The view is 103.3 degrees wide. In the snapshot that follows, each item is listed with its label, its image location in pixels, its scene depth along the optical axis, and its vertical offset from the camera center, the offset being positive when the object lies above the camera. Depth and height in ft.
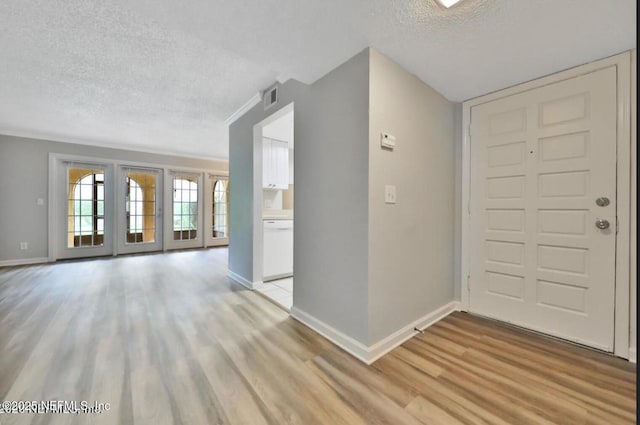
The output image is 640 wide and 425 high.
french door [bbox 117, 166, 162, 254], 18.13 +0.03
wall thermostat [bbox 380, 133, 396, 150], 5.82 +1.64
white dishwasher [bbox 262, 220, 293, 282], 11.13 -1.79
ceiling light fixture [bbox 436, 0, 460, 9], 4.36 +3.62
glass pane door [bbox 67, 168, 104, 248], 16.57 +0.09
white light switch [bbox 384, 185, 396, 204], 5.97 +0.39
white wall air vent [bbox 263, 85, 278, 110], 8.85 +4.05
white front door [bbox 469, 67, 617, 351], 5.96 +0.06
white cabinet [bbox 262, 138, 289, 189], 12.89 +2.43
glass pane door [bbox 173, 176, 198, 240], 20.45 +0.22
